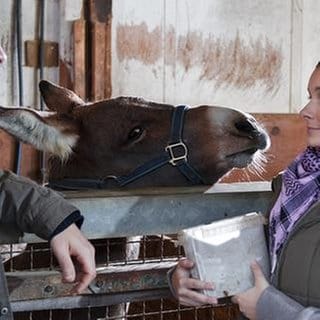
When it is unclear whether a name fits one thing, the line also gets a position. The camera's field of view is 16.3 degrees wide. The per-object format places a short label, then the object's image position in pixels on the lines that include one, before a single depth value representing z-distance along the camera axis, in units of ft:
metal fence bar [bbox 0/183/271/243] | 6.39
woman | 6.12
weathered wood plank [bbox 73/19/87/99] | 12.89
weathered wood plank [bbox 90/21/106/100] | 13.04
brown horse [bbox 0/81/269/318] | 8.65
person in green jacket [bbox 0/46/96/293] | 5.76
